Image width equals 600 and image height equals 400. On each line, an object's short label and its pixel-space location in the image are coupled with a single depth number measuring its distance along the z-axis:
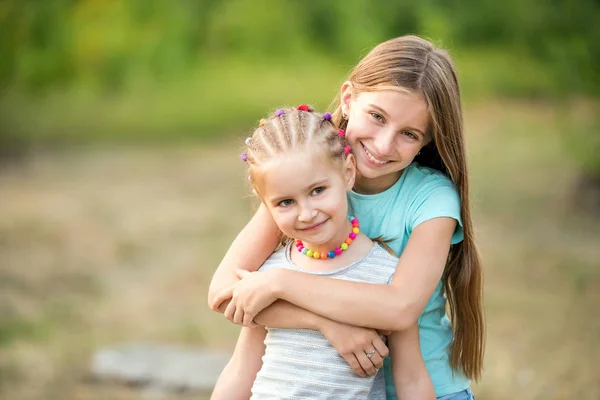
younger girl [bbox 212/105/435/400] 4.31
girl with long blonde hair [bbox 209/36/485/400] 4.38
